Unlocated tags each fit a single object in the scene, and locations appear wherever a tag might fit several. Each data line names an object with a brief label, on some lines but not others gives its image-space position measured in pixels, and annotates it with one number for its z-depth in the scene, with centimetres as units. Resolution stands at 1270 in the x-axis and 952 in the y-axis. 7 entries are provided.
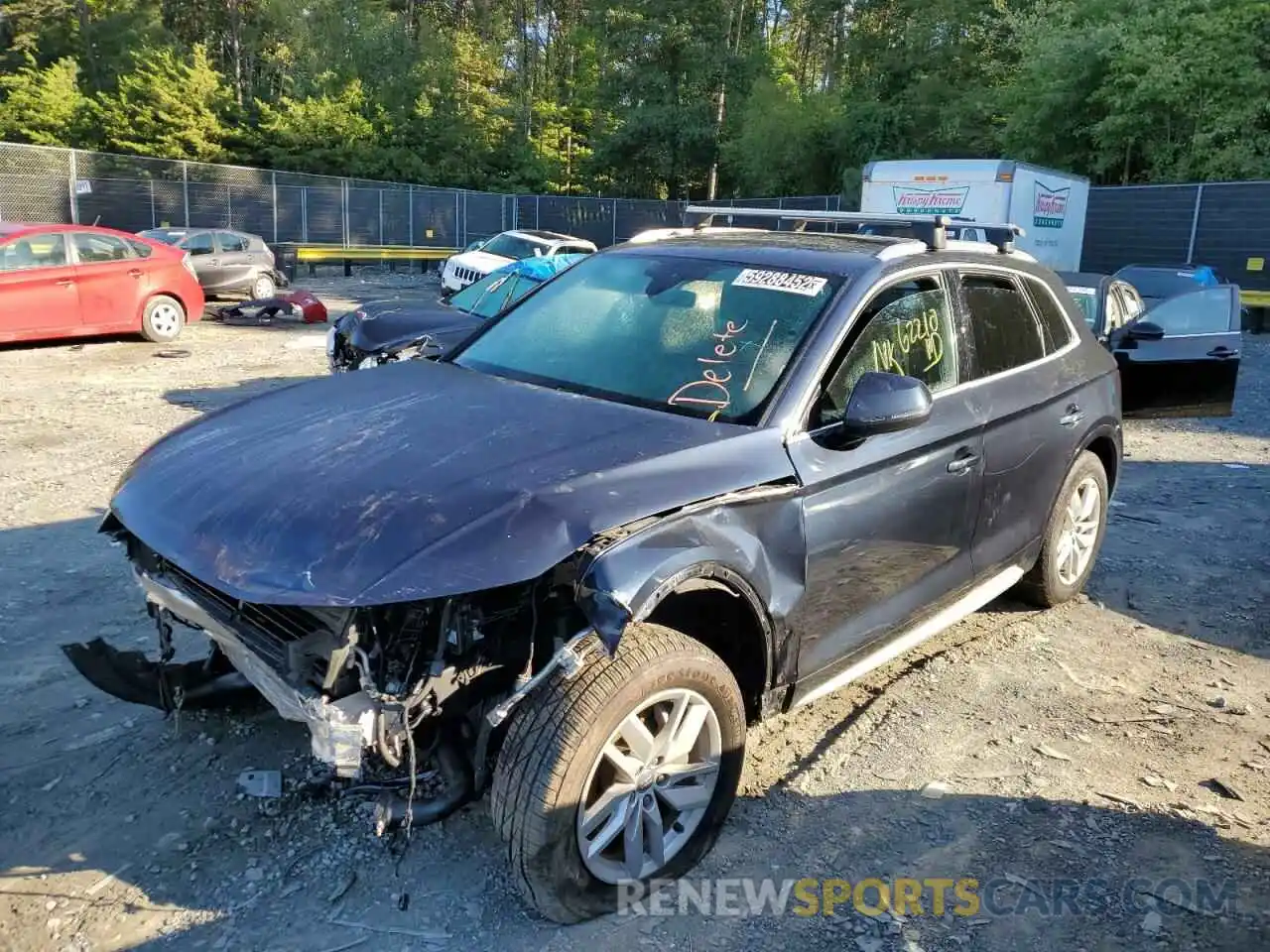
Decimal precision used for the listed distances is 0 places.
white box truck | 1659
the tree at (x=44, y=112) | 3834
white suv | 1888
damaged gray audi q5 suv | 251
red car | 1152
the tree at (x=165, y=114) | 3834
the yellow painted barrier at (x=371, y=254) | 2727
